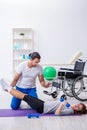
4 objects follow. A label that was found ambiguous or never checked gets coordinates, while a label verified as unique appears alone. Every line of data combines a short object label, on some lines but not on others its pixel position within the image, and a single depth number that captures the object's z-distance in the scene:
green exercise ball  5.05
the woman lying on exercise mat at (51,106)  3.77
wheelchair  4.99
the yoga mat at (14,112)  3.84
